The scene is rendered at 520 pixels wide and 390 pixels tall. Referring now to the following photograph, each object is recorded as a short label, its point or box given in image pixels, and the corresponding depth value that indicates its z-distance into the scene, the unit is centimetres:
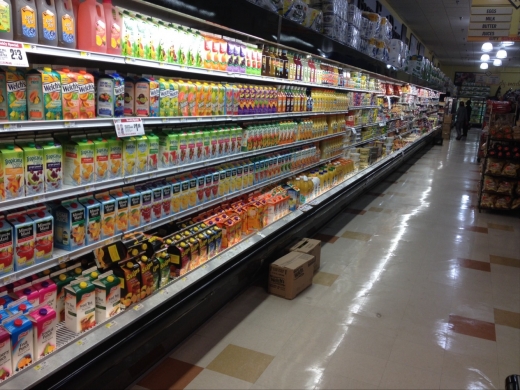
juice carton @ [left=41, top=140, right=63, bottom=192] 214
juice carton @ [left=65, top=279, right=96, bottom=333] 221
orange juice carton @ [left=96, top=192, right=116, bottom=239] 250
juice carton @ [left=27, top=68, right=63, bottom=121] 204
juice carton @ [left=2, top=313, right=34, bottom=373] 188
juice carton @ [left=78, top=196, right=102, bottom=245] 240
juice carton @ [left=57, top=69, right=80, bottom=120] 217
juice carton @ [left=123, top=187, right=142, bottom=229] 270
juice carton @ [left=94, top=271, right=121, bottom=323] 232
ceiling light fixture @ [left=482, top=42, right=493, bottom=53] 1187
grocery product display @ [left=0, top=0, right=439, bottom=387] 203
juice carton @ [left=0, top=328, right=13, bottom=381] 182
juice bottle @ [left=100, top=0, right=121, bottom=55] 238
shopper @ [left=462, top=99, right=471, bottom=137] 2164
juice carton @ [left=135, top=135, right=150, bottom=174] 272
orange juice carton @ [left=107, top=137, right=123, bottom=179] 252
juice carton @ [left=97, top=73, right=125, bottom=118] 243
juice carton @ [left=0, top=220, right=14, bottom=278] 197
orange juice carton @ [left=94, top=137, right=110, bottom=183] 242
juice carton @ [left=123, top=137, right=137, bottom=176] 262
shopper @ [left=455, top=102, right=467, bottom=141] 2067
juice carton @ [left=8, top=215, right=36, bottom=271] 204
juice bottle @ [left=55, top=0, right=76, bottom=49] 209
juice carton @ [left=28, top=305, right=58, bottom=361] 198
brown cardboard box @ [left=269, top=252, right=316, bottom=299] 367
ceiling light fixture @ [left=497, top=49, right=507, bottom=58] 1354
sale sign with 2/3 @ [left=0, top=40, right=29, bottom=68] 176
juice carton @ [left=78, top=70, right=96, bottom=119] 226
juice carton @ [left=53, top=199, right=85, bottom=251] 230
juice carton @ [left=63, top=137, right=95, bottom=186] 231
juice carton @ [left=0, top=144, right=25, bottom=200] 195
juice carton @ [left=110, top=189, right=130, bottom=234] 261
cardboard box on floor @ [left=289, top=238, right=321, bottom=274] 418
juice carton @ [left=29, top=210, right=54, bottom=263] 214
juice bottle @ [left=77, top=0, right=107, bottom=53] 223
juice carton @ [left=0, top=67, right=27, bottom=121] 193
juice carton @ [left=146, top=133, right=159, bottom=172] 281
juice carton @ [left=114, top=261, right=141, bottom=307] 245
